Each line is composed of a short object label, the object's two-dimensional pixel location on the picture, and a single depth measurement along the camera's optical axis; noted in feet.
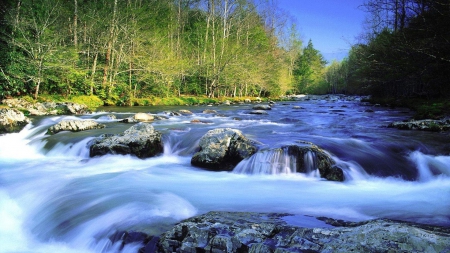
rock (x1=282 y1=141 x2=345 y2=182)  18.79
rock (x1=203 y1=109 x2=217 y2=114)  56.54
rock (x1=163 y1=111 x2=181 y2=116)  50.57
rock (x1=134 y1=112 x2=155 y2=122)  41.75
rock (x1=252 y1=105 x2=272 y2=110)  67.05
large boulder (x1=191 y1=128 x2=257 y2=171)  21.12
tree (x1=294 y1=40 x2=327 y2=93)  234.17
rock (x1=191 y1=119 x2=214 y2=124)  41.01
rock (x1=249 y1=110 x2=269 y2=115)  56.16
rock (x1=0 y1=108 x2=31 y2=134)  32.91
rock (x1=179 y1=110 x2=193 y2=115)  53.75
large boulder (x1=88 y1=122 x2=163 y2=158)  23.50
